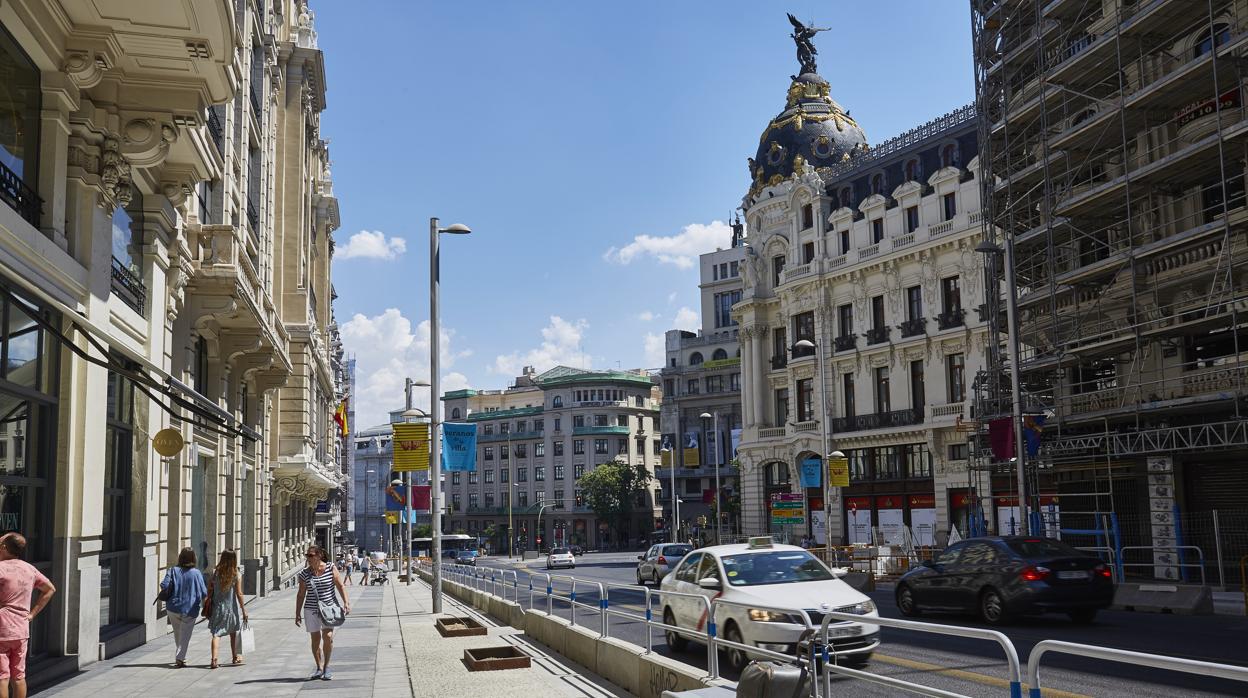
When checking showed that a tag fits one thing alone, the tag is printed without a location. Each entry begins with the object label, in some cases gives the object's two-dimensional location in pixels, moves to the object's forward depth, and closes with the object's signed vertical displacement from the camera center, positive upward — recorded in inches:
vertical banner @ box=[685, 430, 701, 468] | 2433.1 +51.2
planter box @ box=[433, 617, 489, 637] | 687.1 -93.1
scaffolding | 1009.5 +266.0
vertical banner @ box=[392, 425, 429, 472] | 1047.6 +38.8
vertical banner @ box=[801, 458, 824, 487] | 1534.2 +2.8
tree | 4200.3 -40.8
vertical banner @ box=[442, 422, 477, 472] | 1080.8 +38.7
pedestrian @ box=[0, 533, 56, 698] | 333.1 -33.9
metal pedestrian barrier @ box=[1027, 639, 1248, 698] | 171.9 -33.1
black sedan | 655.1 -67.7
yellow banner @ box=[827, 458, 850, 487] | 1402.6 +3.0
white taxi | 460.1 -55.7
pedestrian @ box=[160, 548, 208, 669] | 555.5 -53.8
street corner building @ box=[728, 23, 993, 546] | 1887.3 +308.7
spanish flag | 2586.1 +164.5
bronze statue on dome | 2684.5 +1065.0
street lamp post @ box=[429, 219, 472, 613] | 1017.5 +102.9
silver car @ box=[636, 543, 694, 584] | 1401.3 -105.8
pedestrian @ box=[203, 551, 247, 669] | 552.4 -56.6
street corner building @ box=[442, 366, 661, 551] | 4534.9 +112.0
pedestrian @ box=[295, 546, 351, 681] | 516.1 -52.2
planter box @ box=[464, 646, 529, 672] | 506.6 -82.7
